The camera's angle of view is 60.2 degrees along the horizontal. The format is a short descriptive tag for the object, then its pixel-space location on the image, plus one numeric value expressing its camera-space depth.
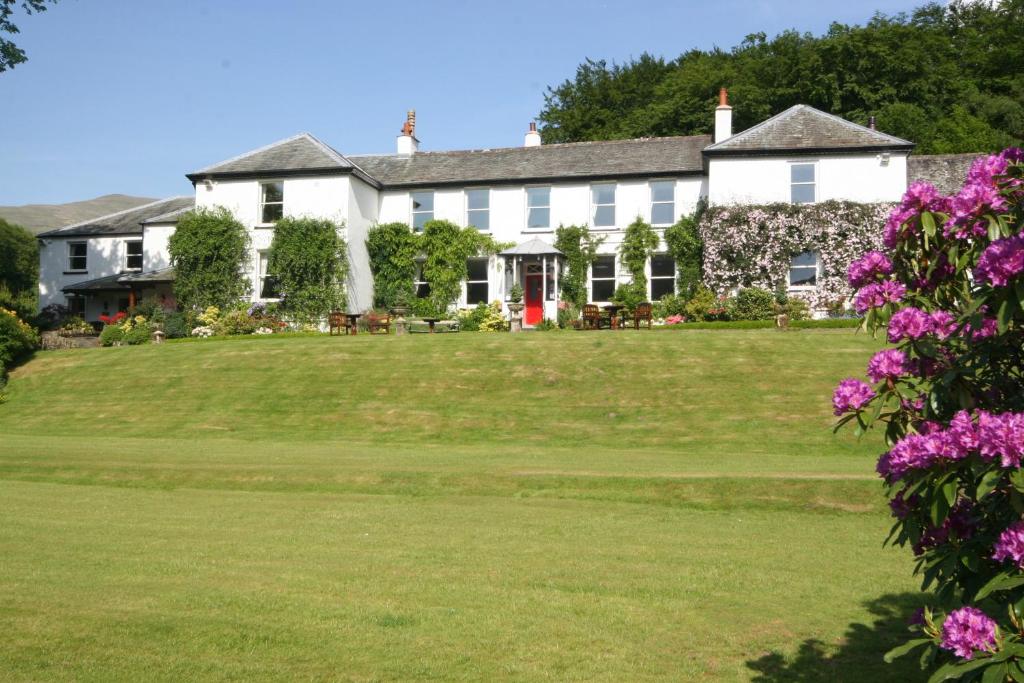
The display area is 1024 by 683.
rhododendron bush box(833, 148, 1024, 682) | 3.31
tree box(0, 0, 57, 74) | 28.88
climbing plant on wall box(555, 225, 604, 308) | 37.78
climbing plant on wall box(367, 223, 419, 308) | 39.06
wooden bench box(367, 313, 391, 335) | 33.62
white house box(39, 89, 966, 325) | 35.09
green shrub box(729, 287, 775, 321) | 32.62
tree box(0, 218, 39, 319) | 70.62
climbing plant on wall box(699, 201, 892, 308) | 34.03
